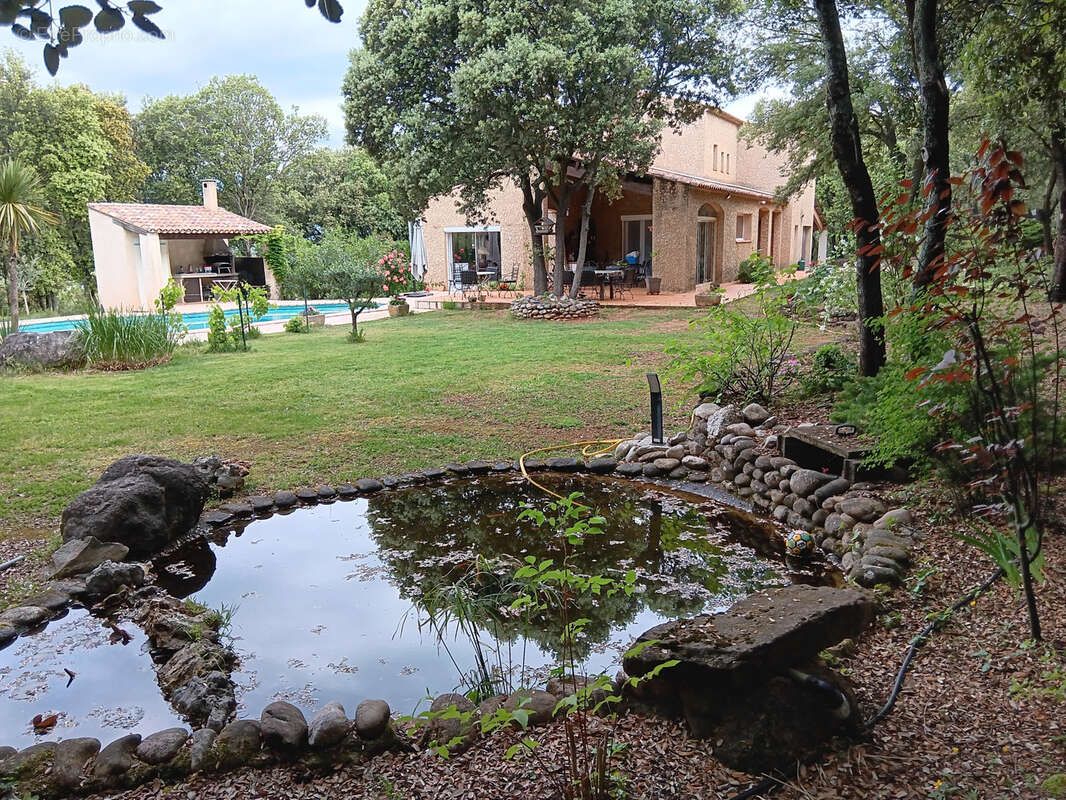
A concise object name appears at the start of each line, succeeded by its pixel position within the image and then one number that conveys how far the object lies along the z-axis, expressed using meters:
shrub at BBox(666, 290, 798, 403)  6.27
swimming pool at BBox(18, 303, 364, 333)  17.72
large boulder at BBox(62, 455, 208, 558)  4.46
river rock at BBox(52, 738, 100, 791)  2.41
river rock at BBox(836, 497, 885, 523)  4.18
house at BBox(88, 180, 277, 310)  21.52
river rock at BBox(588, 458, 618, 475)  5.95
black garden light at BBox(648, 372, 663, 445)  6.08
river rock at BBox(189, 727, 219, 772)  2.47
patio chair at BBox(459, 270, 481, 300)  21.28
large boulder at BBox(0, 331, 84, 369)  10.81
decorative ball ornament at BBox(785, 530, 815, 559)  4.30
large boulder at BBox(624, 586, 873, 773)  2.23
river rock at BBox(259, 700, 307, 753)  2.54
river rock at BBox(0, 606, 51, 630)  3.65
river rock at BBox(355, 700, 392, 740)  2.57
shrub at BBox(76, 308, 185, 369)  10.84
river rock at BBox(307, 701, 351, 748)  2.55
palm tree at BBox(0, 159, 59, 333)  13.85
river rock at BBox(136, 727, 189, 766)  2.50
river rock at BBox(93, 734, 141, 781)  2.44
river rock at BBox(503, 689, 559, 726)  2.58
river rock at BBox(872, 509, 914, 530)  3.93
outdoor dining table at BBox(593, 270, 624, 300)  18.36
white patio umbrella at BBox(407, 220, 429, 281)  24.29
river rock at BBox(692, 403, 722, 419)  6.19
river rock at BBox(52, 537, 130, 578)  4.15
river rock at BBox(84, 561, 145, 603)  3.99
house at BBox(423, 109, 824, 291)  19.11
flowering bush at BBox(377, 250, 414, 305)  16.57
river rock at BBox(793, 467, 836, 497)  4.71
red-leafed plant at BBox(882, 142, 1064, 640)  2.35
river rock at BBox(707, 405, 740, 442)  5.86
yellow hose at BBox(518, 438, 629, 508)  6.32
